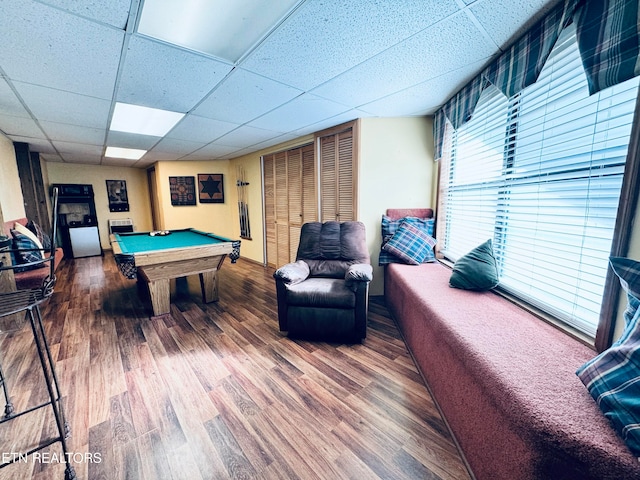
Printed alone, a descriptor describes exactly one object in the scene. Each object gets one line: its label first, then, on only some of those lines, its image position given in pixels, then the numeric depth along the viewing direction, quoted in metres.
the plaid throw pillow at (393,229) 2.80
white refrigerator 5.73
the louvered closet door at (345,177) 3.14
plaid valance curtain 1.02
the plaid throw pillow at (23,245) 2.72
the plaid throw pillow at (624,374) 0.71
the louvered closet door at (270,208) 4.57
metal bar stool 1.06
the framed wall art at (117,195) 6.40
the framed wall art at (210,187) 5.74
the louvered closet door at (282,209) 4.30
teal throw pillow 1.80
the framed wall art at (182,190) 5.59
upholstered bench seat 0.73
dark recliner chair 2.15
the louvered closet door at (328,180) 3.38
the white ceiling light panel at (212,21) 1.22
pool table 2.46
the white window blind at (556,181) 1.18
